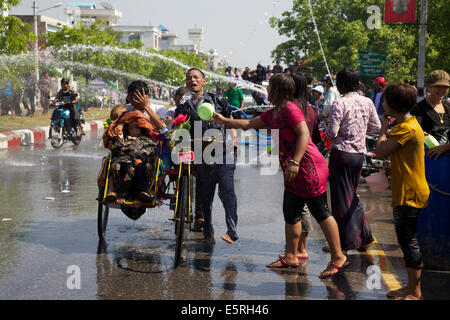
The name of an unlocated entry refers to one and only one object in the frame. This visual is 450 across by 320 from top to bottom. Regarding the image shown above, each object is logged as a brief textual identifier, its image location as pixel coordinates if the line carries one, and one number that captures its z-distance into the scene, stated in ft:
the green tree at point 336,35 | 147.37
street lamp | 120.06
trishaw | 19.58
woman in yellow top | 16.03
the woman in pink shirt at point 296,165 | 17.61
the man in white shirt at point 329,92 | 40.27
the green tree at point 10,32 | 64.54
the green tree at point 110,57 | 126.62
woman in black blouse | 20.13
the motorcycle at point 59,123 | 54.90
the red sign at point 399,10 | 55.57
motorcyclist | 54.65
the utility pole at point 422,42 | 52.70
